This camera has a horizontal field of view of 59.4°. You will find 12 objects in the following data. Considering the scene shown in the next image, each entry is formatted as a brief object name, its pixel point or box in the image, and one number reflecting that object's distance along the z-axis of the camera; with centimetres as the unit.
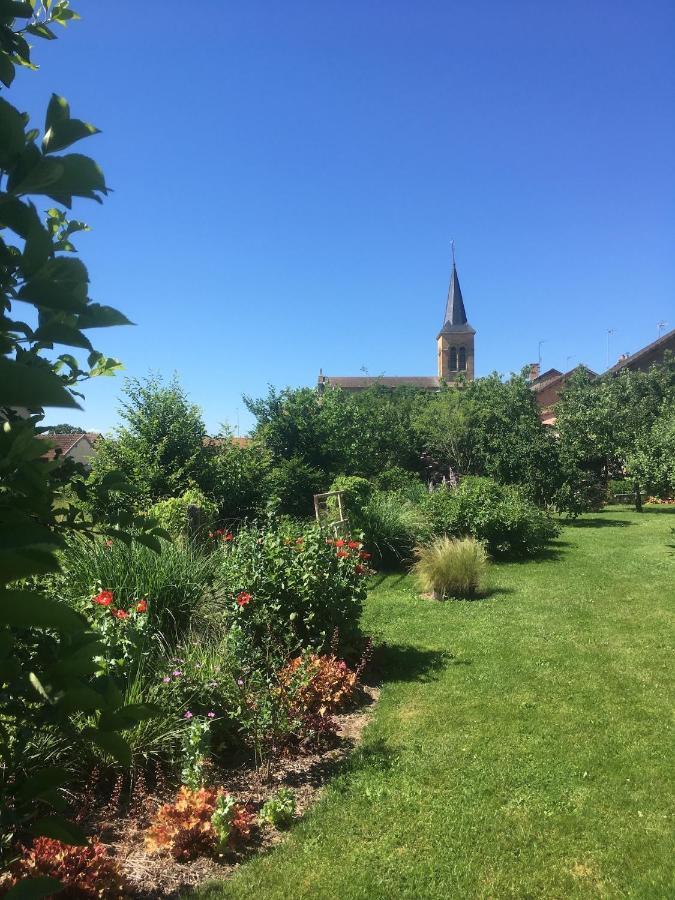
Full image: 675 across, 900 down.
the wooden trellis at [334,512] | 1085
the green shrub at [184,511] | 785
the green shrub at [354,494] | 1172
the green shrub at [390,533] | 1149
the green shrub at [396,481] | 1732
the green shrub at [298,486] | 1438
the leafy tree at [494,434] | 1709
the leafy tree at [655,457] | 1144
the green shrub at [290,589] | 537
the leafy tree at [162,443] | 1109
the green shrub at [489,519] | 1185
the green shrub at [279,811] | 333
